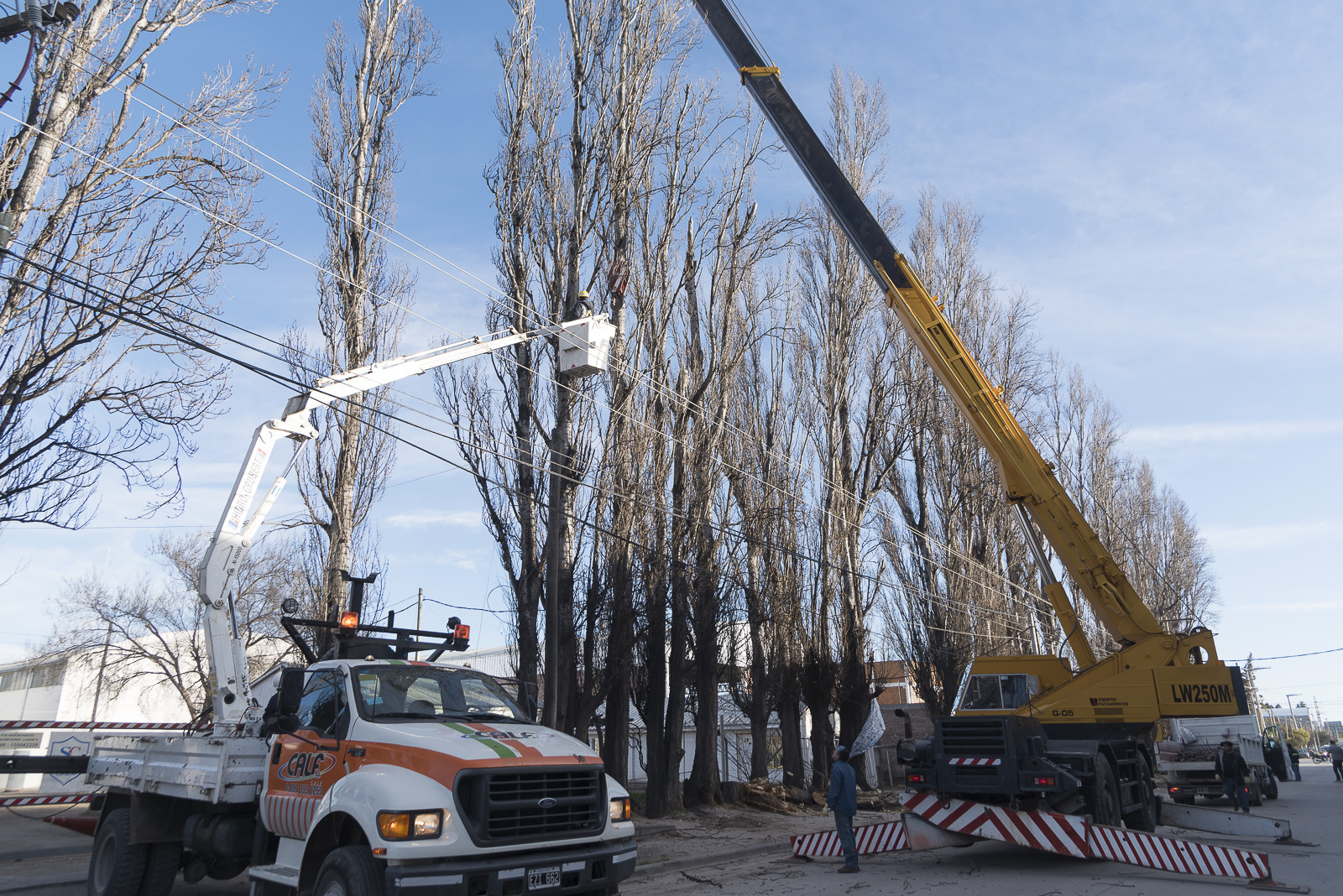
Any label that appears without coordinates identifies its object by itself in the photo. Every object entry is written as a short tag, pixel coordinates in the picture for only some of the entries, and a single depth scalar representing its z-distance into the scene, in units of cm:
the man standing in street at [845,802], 1045
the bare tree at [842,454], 2141
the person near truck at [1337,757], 3159
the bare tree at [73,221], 965
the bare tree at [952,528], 2425
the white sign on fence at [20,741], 2311
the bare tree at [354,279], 1627
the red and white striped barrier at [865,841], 1124
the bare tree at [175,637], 3183
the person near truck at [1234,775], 1750
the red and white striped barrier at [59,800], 1102
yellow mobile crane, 1087
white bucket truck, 559
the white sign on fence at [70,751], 1783
